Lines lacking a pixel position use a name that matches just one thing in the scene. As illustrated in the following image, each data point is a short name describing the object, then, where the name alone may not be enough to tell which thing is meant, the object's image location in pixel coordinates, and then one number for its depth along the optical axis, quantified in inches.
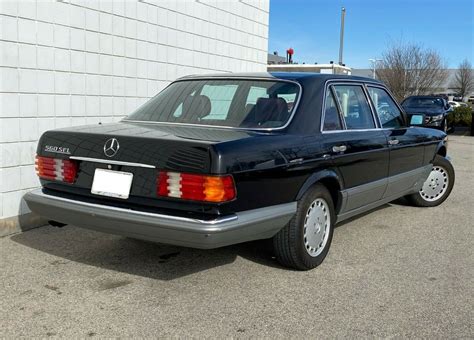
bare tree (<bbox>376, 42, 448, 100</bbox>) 1179.9
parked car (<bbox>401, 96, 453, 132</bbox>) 682.8
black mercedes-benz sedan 127.1
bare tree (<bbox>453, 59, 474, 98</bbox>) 2300.4
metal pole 883.4
